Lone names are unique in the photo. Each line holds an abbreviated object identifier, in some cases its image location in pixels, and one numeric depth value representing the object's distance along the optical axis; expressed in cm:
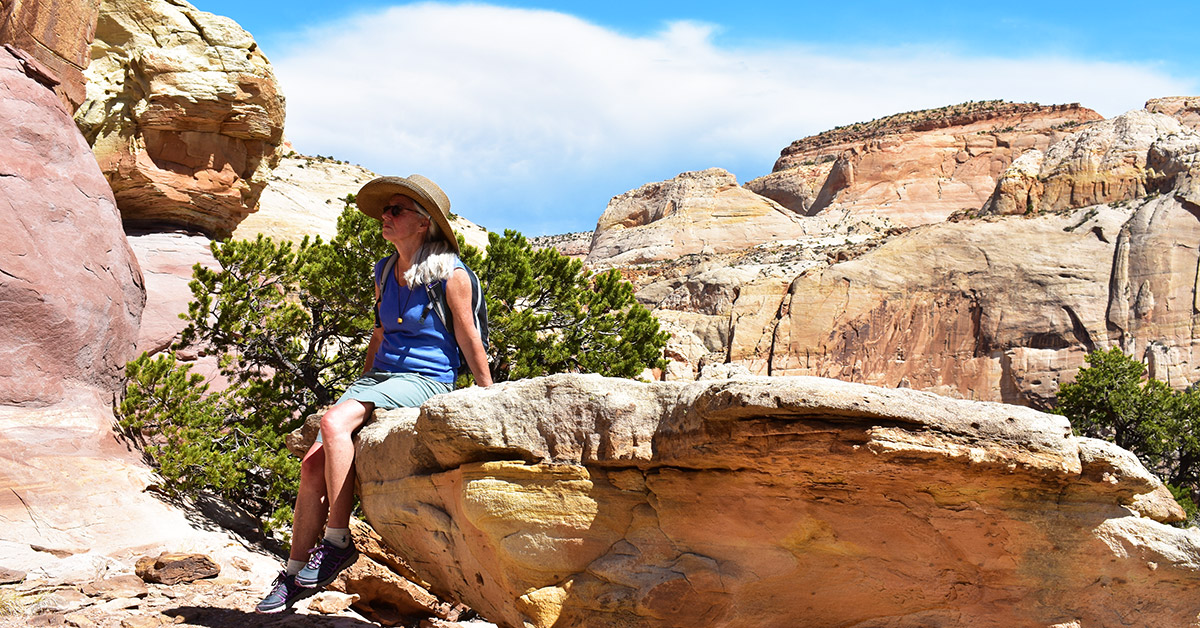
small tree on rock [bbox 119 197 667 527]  853
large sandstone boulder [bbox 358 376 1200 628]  342
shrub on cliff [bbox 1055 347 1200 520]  2136
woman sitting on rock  421
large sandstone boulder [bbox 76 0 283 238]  1362
